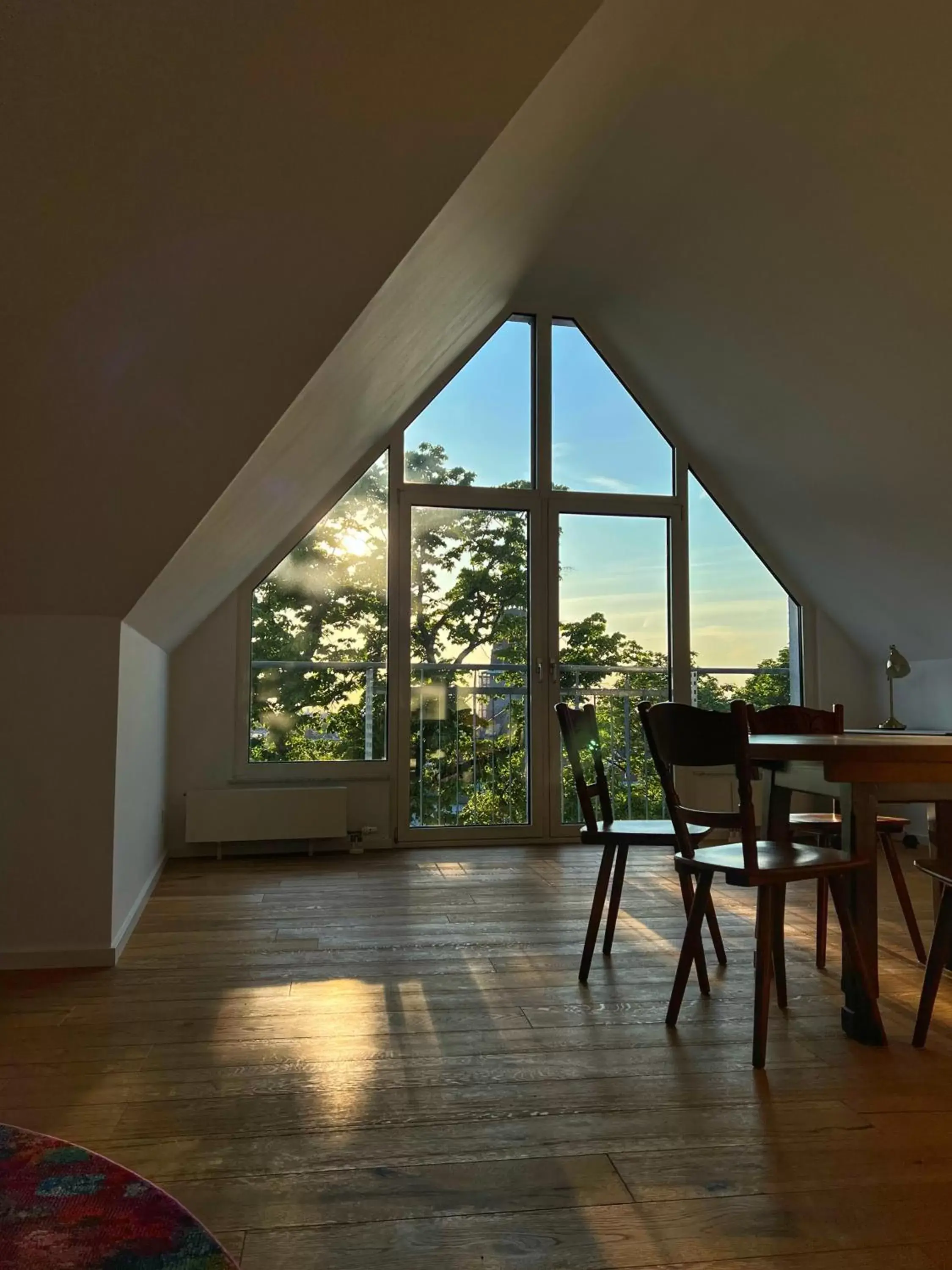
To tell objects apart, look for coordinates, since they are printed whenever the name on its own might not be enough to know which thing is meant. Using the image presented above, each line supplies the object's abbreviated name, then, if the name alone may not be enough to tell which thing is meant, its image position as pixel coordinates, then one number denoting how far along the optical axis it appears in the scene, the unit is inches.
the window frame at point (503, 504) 193.3
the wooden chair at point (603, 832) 101.4
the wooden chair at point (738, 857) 79.8
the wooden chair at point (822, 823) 108.3
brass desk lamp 195.8
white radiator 179.6
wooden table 81.5
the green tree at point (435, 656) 196.9
